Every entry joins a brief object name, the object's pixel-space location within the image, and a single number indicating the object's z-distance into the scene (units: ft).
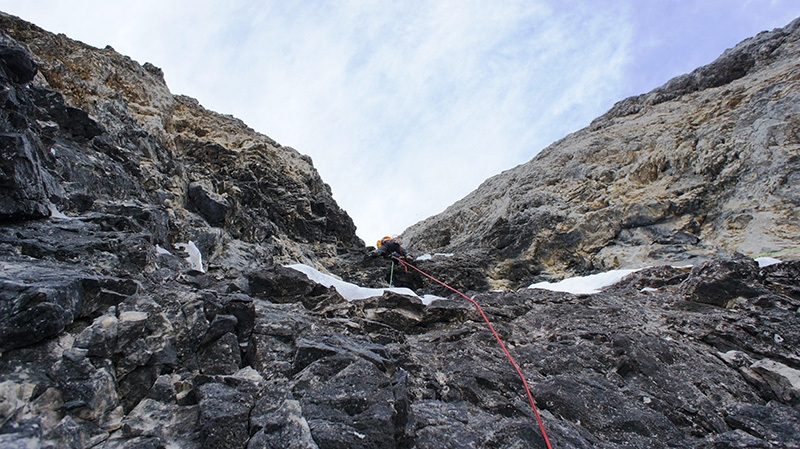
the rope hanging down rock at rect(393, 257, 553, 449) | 11.36
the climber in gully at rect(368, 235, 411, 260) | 48.55
